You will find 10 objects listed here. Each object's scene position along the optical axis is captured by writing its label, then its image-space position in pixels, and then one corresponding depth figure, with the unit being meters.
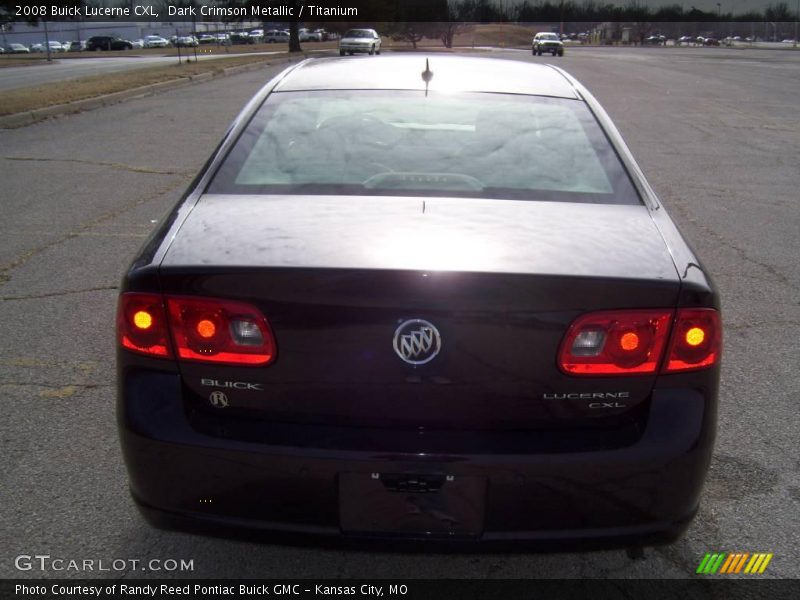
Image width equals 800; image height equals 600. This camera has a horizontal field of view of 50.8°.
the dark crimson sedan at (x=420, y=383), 2.13
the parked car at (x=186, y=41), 70.81
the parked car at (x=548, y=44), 53.91
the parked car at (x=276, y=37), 87.44
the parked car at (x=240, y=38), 89.38
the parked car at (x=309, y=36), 86.50
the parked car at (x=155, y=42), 81.69
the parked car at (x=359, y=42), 41.59
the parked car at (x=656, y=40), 102.13
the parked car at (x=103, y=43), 74.44
